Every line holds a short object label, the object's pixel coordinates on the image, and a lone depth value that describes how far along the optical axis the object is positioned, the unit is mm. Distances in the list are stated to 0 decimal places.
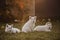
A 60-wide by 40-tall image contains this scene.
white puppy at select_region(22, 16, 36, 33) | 10333
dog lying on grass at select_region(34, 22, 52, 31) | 10331
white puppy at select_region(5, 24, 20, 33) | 10351
